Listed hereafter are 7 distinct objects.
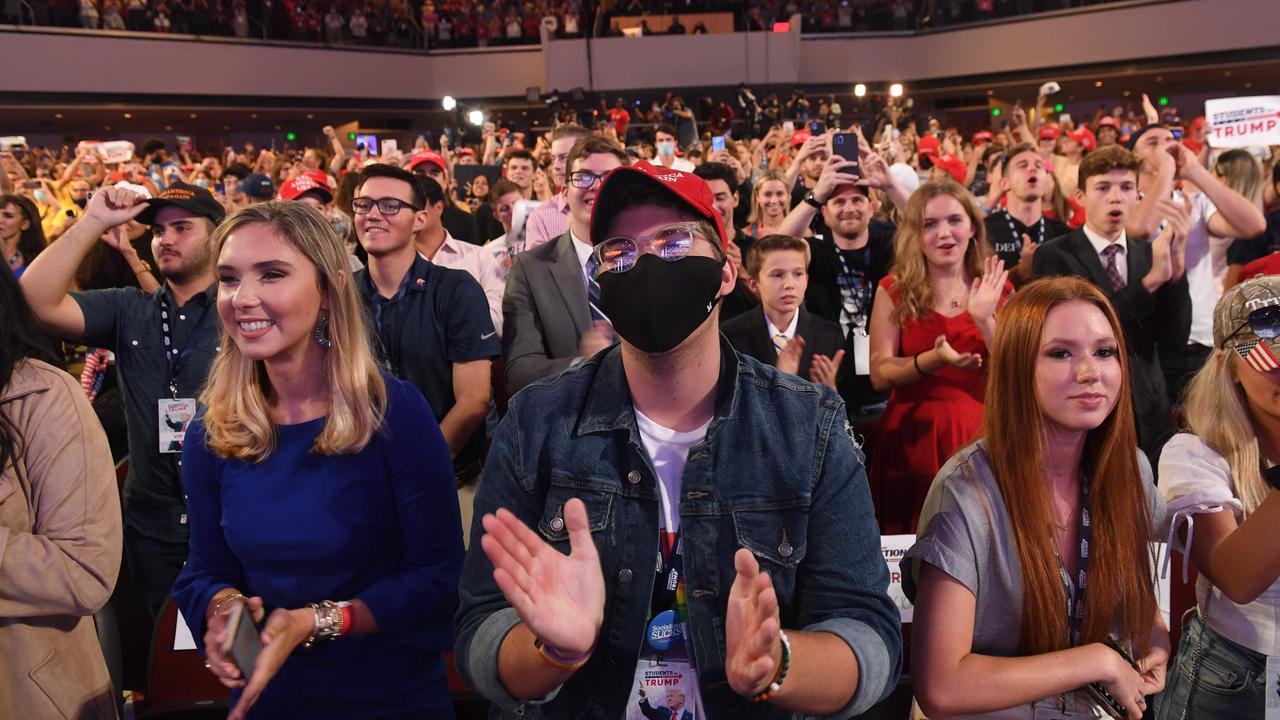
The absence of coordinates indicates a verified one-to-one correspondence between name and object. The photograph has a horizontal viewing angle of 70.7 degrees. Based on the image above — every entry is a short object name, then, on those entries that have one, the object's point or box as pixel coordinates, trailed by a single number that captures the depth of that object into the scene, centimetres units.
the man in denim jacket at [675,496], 148
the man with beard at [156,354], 305
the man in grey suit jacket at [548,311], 323
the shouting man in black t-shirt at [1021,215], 484
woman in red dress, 334
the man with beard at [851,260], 402
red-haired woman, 178
